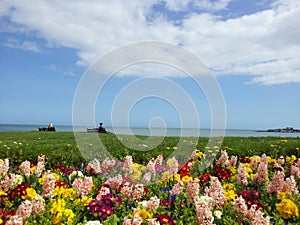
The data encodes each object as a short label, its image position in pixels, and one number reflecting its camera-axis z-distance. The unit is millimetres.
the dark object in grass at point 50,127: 17785
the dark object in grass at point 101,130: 15800
